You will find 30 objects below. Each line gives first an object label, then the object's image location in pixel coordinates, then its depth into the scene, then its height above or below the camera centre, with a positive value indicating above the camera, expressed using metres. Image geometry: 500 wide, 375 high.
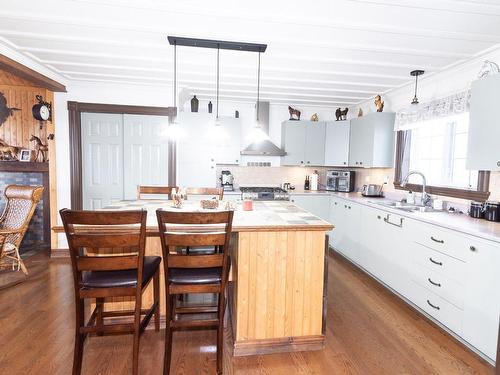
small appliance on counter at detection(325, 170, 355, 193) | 4.63 -0.20
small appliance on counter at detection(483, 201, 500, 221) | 2.37 -0.32
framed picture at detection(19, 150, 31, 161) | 4.02 +0.09
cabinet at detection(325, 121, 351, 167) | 4.58 +0.40
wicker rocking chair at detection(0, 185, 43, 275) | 3.21 -0.59
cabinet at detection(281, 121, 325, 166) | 4.64 +0.40
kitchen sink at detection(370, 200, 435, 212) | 2.96 -0.39
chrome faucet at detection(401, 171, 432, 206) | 3.16 -0.30
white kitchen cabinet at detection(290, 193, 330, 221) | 4.38 -0.52
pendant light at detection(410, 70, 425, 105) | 3.02 +1.05
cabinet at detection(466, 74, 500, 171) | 2.14 +0.35
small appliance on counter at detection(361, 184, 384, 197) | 4.08 -0.30
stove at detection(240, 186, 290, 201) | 4.27 -0.41
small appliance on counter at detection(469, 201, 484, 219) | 2.51 -0.34
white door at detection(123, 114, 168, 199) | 4.01 +0.17
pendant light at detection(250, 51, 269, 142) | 2.59 +0.30
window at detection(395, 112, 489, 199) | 2.87 +0.15
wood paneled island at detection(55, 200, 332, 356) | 1.98 -0.82
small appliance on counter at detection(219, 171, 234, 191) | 4.62 -0.22
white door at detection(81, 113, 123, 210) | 3.94 +0.06
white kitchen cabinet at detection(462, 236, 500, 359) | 1.87 -0.83
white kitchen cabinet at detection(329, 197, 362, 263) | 3.71 -0.79
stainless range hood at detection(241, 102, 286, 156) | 4.52 +0.31
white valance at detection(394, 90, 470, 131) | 2.81 +0.65
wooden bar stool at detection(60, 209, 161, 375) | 1.53 -0.56
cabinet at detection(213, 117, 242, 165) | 4.36 +0.33
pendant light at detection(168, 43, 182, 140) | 2.62 +0.32
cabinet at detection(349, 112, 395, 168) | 3.88 +0.41
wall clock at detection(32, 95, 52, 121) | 3.65 +0.64
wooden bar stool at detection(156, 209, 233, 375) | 1.58 -0.56
